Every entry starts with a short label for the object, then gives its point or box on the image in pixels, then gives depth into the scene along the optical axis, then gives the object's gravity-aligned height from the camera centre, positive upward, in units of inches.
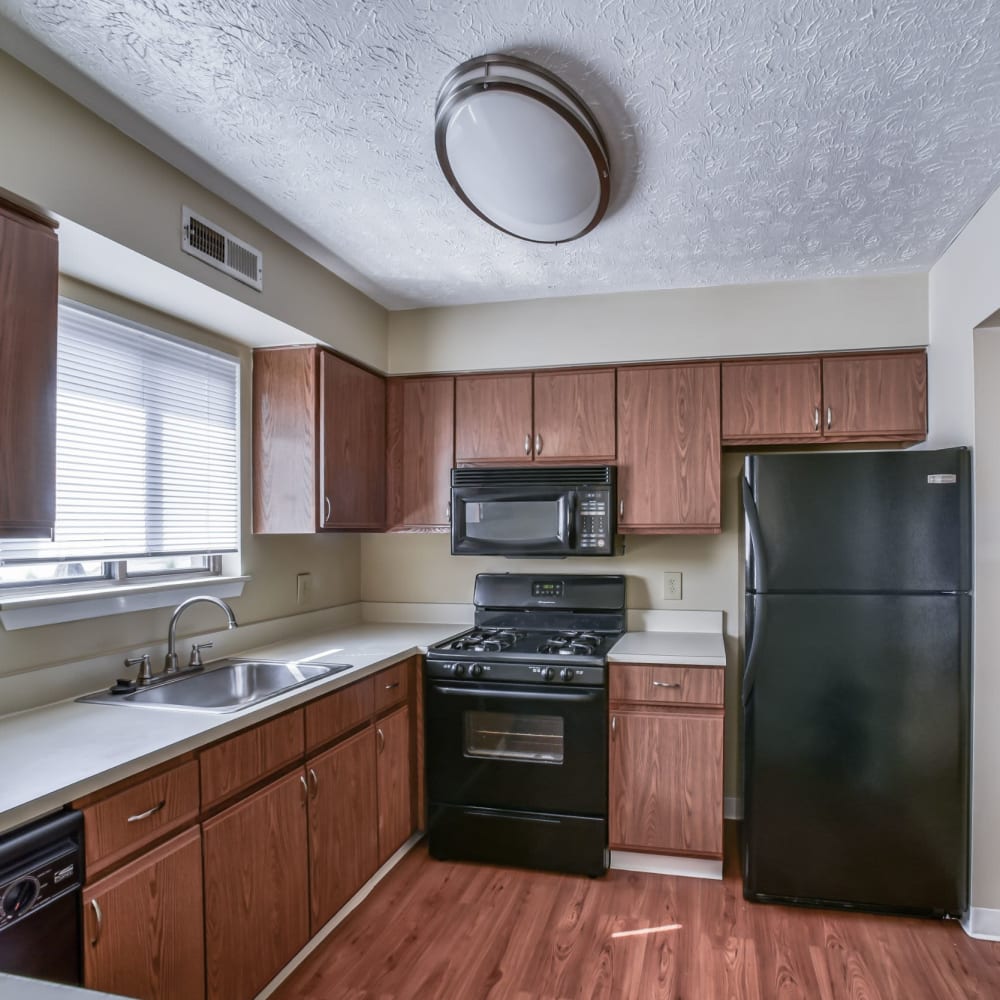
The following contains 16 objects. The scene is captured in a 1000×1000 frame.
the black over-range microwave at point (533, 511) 121.3 -1.2
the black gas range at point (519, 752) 108.6 -39.1
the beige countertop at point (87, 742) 53.4 -21.6
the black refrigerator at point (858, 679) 96.4 -24.3
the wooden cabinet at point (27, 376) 60.5 +11.2
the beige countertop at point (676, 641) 108.7 -23.2
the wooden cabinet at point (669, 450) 119.3 +9.3
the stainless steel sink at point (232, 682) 88.7 -23.8
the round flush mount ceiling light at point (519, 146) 60.6 +34.1
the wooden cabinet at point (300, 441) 111.7 +10.0
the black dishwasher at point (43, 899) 49.5 -28.7
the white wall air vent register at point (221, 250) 80.4 +30.6
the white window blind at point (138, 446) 83.1 +7.8
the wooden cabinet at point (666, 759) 107.0 -38.8
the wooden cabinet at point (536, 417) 124.6 +15.7
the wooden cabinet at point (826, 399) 112.8 +17.1
